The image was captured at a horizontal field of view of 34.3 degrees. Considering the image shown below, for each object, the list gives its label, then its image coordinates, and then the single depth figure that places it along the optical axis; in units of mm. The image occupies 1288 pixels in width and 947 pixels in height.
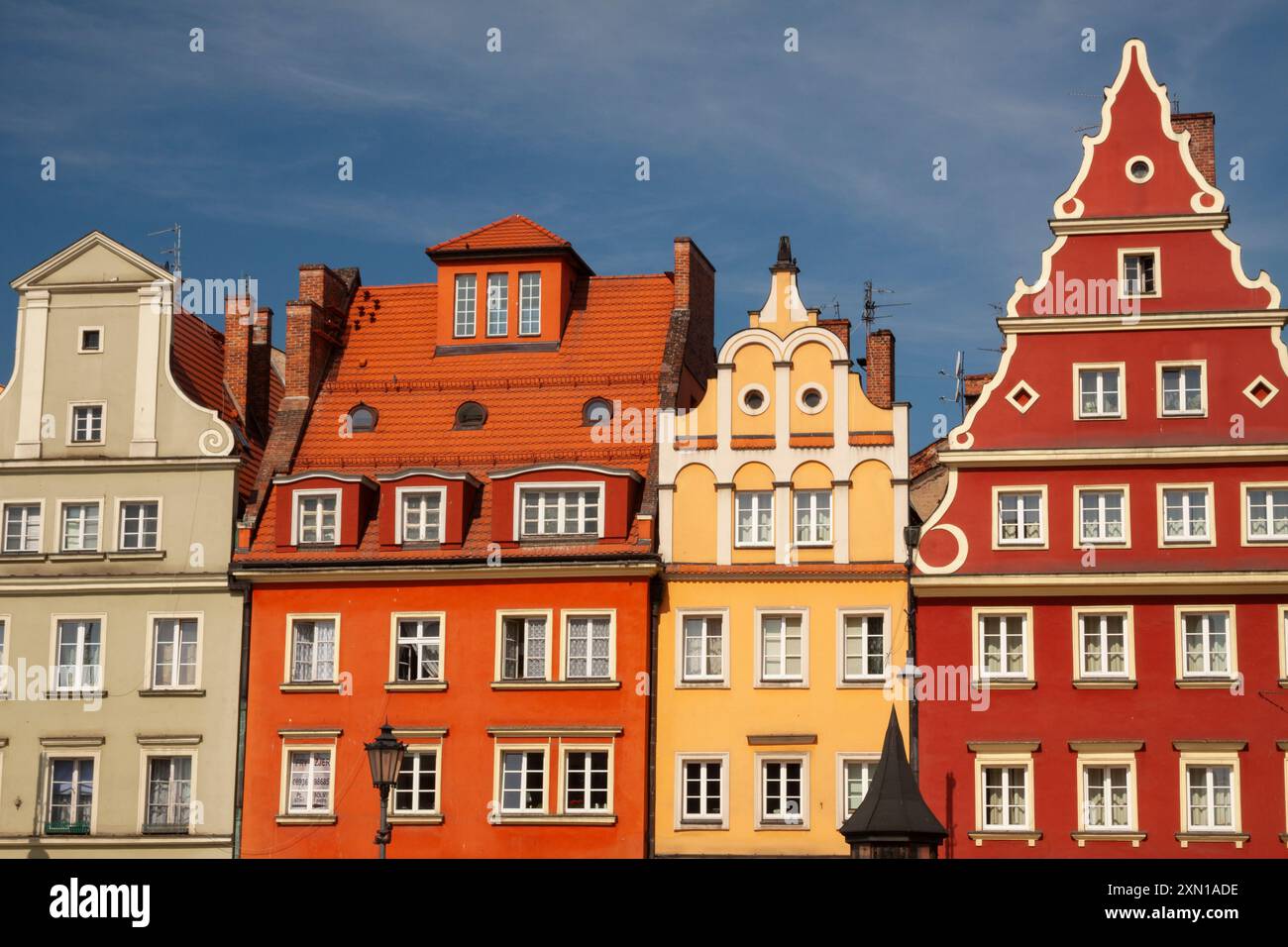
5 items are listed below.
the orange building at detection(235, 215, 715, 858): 48031
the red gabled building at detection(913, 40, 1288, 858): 45562
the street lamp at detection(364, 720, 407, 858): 35188
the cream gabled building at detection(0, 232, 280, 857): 49375
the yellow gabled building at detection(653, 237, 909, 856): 47000
